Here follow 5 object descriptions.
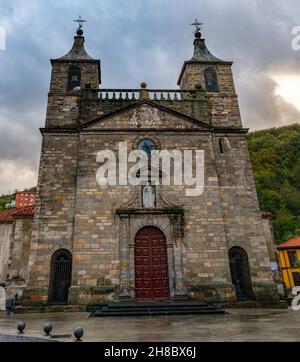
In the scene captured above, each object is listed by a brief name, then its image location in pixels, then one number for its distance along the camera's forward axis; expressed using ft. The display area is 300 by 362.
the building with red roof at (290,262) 94.45
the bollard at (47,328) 22.48
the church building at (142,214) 44.45
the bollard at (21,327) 23.75
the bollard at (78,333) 19.86
